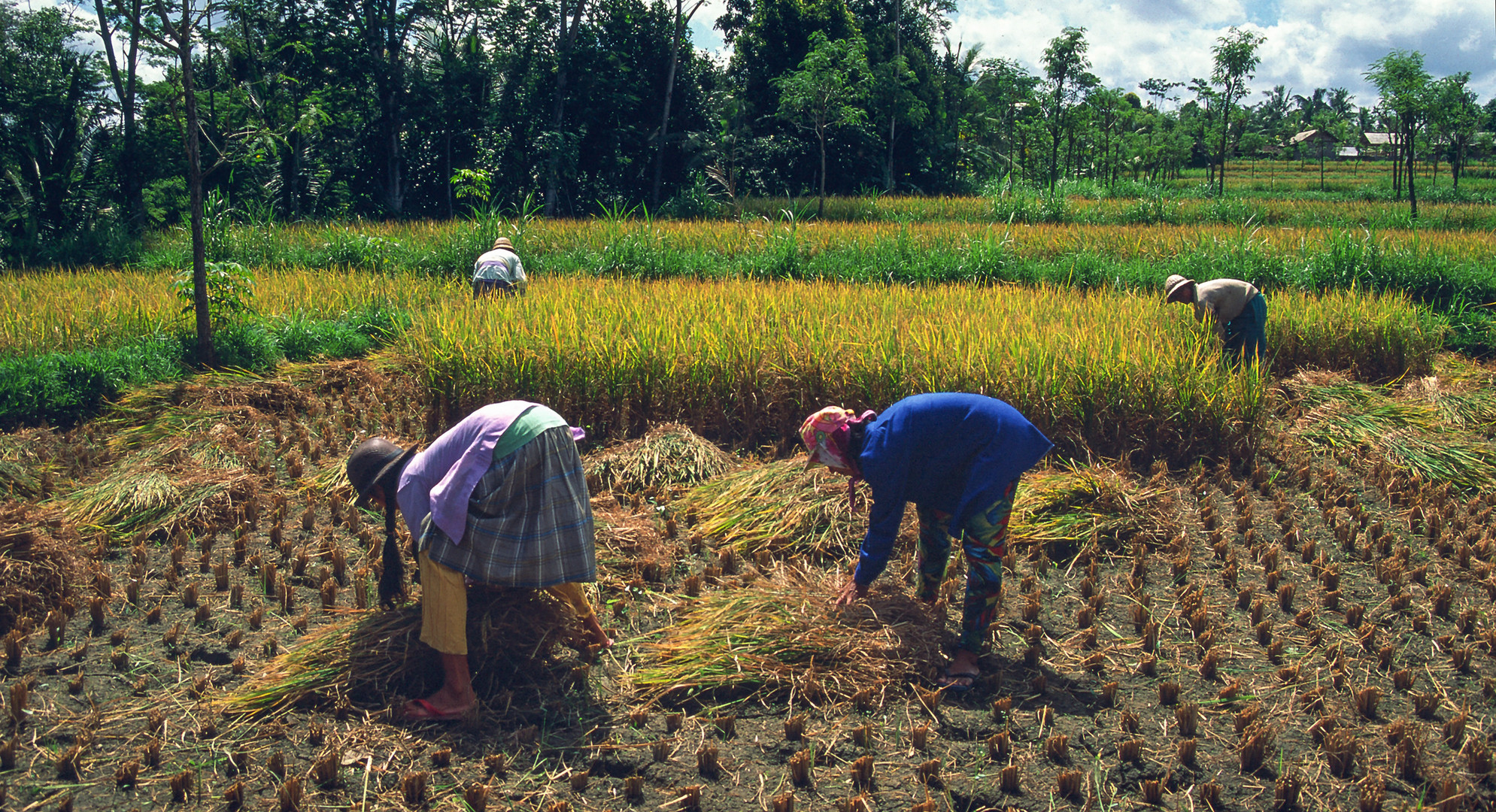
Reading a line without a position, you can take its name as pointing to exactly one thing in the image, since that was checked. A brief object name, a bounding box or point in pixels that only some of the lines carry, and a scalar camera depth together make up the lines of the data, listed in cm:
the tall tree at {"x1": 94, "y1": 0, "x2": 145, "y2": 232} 1700
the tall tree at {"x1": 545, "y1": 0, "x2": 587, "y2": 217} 1892
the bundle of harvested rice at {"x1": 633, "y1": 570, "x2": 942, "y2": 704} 315
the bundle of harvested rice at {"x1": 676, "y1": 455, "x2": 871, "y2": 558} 428
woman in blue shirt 303
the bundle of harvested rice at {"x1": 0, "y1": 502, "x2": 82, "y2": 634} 354
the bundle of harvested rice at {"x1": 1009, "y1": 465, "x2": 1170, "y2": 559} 430
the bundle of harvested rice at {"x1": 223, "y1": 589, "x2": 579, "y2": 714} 303
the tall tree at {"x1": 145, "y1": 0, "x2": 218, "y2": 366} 584
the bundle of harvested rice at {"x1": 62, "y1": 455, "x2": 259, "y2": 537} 440
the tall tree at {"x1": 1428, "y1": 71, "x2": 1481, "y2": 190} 2116
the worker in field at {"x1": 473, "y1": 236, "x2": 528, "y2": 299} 762
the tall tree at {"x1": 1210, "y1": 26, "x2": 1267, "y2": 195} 2438
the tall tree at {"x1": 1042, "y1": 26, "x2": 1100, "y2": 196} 2816
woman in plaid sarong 286
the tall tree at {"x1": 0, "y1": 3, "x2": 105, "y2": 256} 1578
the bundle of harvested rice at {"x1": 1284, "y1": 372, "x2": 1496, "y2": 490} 511
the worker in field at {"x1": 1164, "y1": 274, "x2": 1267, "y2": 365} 634
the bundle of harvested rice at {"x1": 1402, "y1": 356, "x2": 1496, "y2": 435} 593
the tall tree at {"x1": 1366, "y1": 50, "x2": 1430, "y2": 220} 2006
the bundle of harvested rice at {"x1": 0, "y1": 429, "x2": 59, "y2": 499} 479
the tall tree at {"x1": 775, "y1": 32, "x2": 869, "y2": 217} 1722
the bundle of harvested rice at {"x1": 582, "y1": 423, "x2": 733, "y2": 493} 501
